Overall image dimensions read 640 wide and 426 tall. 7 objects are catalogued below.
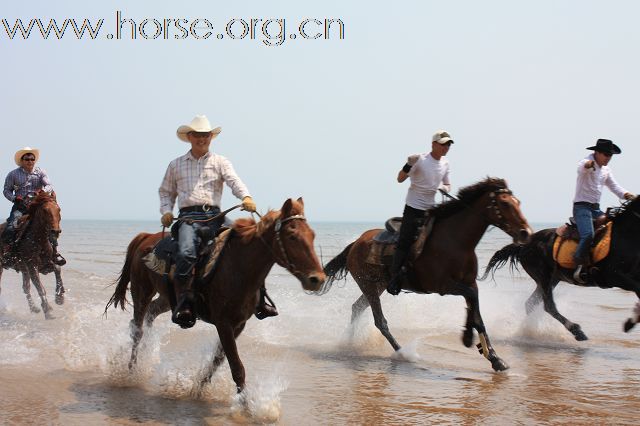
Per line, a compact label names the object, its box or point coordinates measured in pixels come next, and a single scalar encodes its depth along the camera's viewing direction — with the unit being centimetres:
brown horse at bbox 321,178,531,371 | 903
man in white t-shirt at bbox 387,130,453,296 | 993
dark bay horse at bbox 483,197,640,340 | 1005
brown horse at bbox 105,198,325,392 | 605
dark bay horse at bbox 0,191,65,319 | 1336
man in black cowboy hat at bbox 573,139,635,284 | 1050
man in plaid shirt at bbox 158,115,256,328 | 734
